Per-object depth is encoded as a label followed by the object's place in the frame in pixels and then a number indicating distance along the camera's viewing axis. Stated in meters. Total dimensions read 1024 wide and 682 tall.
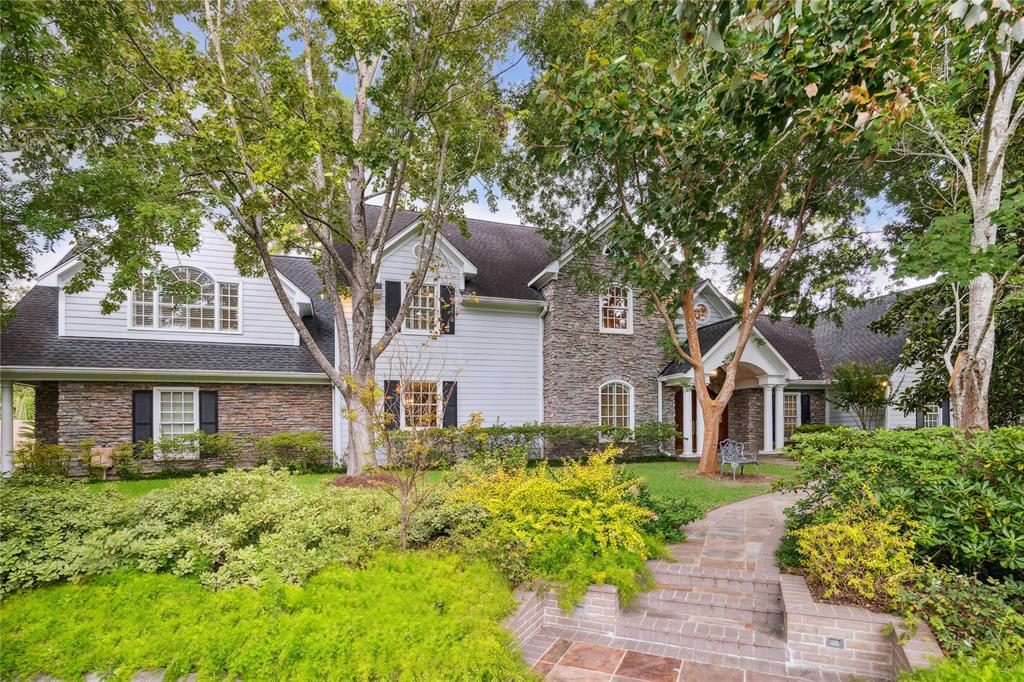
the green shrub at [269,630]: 3.23
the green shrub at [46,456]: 9.60
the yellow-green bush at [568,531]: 4.80
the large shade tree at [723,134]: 3.51
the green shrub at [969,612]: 3.34
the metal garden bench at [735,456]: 10.63
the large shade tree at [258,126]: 6.91
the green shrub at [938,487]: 3.95
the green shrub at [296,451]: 11.75
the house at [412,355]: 11.18
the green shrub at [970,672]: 2.93
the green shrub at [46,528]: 3.99
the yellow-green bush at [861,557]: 4.02
